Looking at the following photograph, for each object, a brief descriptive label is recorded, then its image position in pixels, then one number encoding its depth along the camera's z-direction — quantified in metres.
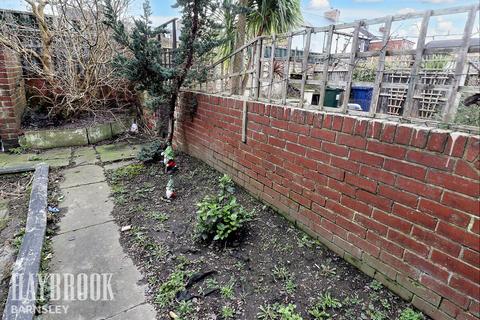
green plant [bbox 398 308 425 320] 1.53
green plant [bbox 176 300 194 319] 1.59
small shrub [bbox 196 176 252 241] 2.10
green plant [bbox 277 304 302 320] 1.53
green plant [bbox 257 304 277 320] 1.56
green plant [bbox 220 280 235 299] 1.71
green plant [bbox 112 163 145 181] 3.54
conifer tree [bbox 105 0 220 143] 3.07
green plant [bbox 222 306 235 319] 1.57
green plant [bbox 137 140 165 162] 3.84
